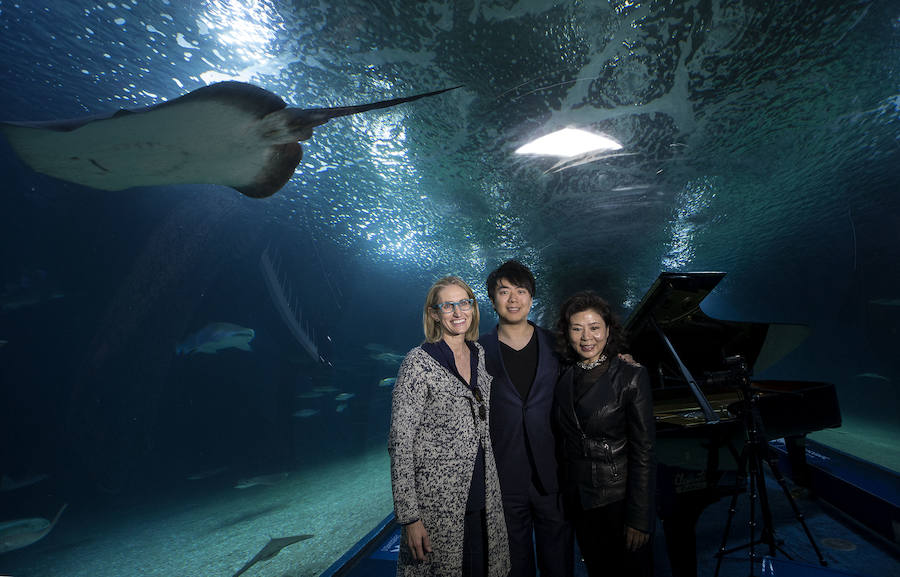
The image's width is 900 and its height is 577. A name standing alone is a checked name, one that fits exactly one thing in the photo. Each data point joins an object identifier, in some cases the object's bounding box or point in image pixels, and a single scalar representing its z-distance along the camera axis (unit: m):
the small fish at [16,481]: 7.56
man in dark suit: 1.66
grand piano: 2.30
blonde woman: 1.40
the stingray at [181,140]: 2.48
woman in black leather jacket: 1.61
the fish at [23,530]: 4.65
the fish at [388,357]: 12.21
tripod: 2.33
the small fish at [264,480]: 7.87
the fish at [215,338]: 7.57
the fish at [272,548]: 3.90
